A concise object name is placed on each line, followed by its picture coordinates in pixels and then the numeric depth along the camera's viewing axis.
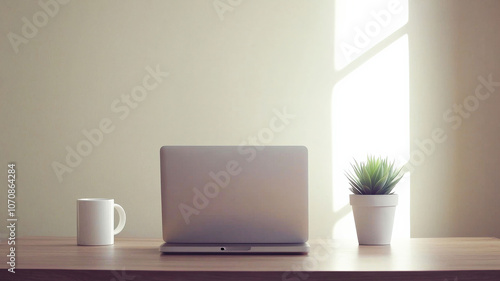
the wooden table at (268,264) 1.19
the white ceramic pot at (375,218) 1.75
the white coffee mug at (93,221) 1.75
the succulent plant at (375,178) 1.77
